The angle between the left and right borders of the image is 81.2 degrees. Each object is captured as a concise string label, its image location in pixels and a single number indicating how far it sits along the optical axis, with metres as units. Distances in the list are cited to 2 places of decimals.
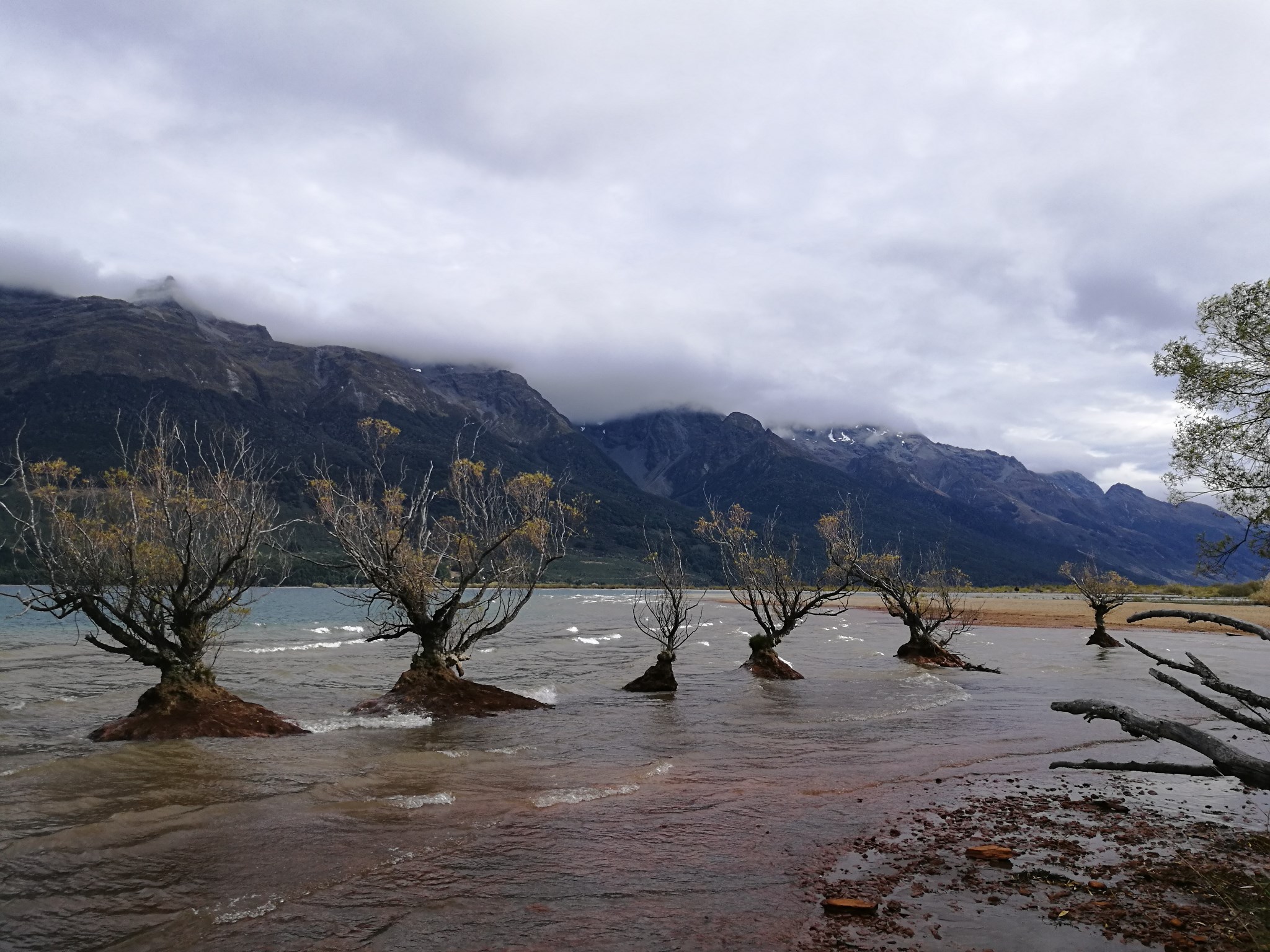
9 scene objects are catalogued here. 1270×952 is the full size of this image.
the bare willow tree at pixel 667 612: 29.83
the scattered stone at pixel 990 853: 10.07
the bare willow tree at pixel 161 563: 18.47
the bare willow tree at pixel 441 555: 22.84
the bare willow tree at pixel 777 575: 34.03
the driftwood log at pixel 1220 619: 6.60
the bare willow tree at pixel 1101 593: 47.56
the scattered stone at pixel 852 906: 8.59
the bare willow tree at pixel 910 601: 37.38
